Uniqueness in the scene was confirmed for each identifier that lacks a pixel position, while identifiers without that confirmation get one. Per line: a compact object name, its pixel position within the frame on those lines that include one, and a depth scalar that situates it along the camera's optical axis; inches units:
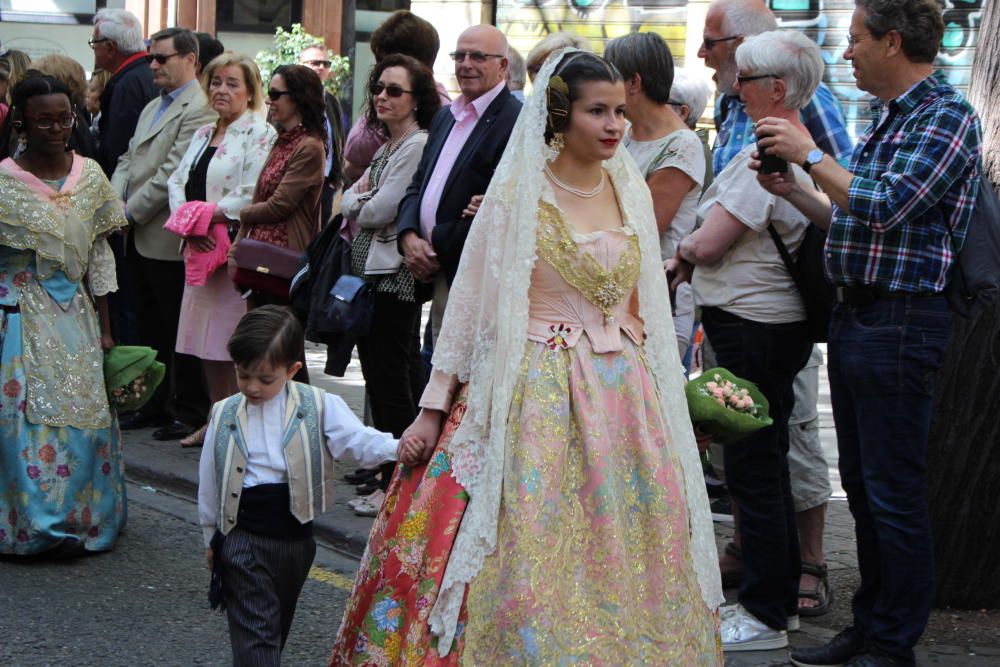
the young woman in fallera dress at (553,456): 155.2
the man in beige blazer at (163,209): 329.7
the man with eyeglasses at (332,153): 301.4
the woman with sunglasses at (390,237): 254.7
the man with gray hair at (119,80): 356.8
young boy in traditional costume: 166.4
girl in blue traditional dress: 238.1
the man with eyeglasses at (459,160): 237.9
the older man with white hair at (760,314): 194.5
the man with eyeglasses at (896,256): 173.0
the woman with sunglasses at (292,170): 288.2
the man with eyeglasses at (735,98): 217.0
